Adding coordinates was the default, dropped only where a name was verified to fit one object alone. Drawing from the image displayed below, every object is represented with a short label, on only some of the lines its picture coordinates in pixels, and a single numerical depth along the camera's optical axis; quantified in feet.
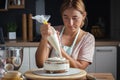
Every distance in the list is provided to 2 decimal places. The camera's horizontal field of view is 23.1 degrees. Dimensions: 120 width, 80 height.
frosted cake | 5.23
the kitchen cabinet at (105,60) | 11.23
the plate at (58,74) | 5.13
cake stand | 4.98
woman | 6.57
